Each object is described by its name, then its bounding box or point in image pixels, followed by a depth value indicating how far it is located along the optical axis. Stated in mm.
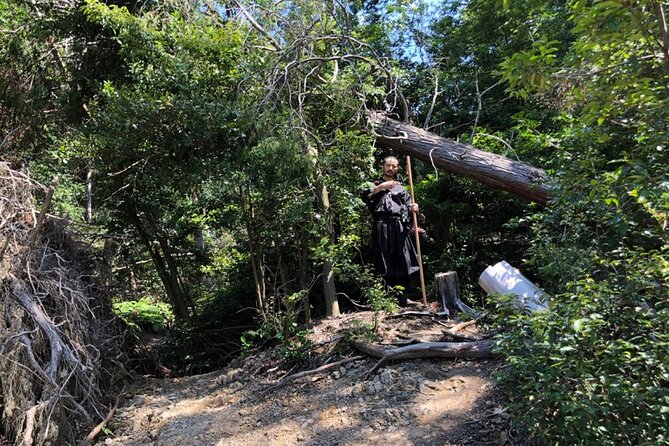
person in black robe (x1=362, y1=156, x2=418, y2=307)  5398
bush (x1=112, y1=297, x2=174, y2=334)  7410
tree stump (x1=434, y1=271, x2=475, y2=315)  5137
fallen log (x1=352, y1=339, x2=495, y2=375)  3930
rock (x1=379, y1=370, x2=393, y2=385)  3838
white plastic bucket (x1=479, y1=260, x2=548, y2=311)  4242
